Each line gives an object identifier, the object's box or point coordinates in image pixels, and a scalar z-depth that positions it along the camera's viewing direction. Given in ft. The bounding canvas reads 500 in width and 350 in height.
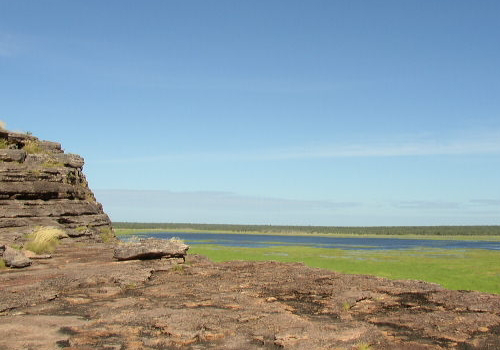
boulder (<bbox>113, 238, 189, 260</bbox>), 54.60
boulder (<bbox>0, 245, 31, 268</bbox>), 49.73
